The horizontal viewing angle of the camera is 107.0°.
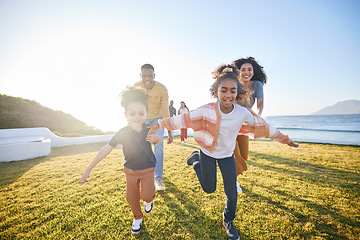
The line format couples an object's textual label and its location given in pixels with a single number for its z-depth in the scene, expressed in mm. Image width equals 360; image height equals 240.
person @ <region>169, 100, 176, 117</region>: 9342
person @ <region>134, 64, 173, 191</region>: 3094
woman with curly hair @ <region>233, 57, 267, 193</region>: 2879
